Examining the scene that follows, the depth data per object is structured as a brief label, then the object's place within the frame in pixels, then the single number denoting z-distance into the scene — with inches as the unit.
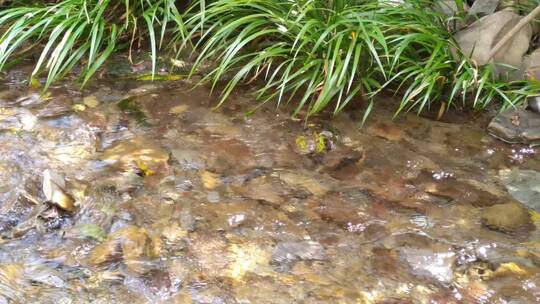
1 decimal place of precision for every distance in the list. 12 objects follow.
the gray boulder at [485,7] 132.4
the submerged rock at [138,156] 98.8
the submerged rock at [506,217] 88.3
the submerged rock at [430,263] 78.1
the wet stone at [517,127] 111.0
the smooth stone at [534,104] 116.1
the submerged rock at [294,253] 79.9
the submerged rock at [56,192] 86.3
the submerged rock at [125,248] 78.2
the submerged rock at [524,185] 95.0
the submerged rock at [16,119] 107.7
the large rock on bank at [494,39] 122.8
